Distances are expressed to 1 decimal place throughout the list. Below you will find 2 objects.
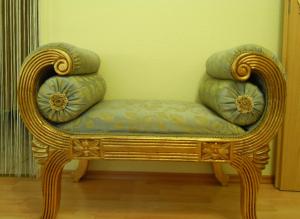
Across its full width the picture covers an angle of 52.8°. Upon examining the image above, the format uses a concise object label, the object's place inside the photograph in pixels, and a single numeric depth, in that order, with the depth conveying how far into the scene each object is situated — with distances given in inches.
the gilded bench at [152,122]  42.4
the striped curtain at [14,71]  64.6
